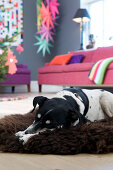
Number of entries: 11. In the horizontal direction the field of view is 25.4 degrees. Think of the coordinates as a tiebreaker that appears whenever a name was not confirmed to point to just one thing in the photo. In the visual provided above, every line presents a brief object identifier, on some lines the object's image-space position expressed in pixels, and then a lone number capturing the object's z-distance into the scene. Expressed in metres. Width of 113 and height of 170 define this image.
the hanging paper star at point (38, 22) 6.84
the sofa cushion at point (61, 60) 5.59
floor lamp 5.82
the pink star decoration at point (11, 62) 3.86
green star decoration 6.87
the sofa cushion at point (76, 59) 5.50
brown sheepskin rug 1.11
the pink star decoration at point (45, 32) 6.84
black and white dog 1.26
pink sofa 4.63
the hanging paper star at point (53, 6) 6.91
